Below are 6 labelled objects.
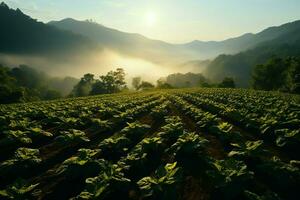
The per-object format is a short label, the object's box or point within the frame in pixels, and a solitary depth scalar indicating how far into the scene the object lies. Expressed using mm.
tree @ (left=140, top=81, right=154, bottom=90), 160000
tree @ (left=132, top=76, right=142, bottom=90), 175500
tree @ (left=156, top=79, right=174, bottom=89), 140750
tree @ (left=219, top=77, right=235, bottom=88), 121231
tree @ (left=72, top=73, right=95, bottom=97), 149000
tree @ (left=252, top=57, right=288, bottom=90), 107988
